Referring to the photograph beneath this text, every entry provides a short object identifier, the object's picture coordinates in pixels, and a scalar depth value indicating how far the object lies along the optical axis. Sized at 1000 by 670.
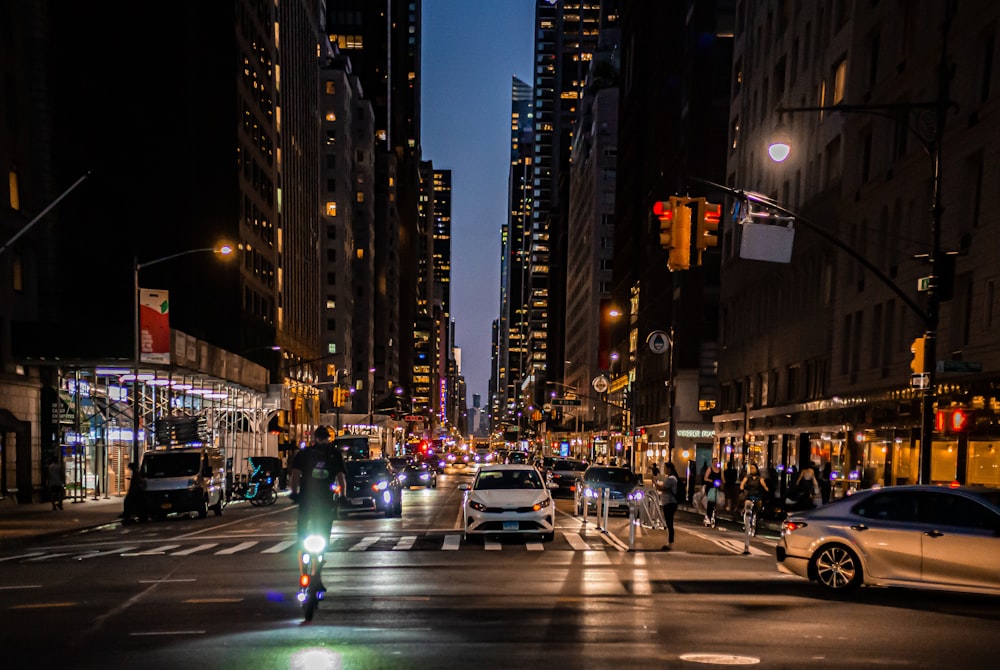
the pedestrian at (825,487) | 34.66
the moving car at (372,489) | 31.23
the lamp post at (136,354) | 38.56
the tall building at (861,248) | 27.80
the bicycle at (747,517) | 20.66
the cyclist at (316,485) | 11.84
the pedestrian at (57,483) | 37.06
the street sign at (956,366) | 21.80
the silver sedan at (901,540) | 12.94
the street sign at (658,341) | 59.59
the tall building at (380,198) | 174.25
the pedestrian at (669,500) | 21.78
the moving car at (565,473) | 45.47
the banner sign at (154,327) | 39.81
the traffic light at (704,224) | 20.03
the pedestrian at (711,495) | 30.02
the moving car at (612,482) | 33.47
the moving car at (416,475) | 54.87
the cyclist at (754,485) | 30.06
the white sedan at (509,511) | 21.69
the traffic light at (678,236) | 19.28
